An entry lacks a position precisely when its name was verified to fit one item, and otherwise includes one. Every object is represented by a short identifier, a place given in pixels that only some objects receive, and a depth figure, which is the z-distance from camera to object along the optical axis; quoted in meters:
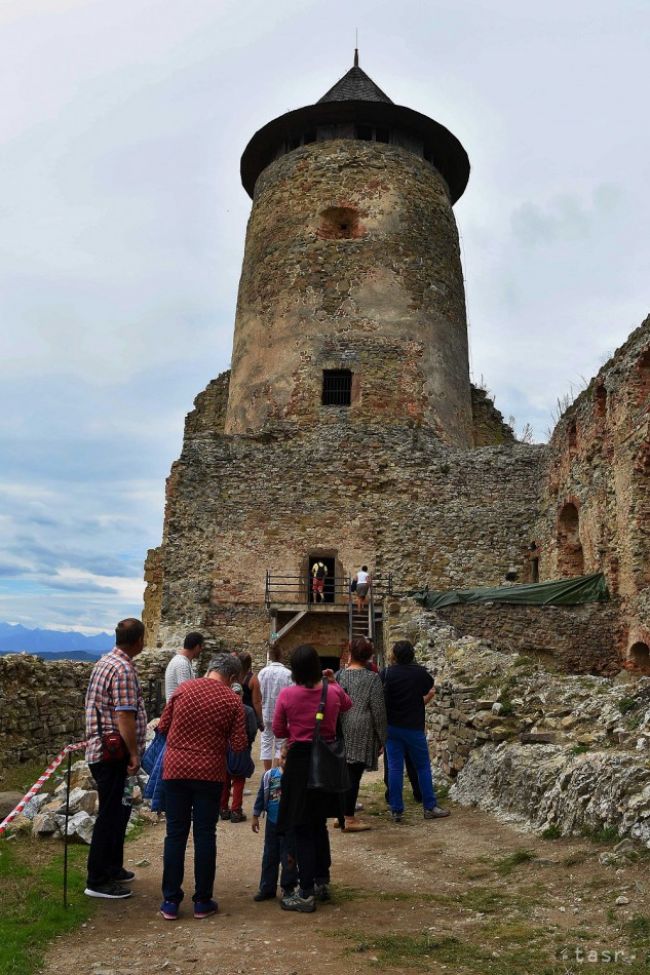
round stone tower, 20.72
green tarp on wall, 13.66
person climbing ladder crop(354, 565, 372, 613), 16.23
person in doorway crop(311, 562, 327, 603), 17.59
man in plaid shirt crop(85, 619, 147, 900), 4.84
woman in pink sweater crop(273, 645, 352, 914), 4.51
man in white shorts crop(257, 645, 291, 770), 6.51
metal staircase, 16.20
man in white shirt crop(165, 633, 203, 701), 7.37
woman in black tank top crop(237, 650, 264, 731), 7.38
